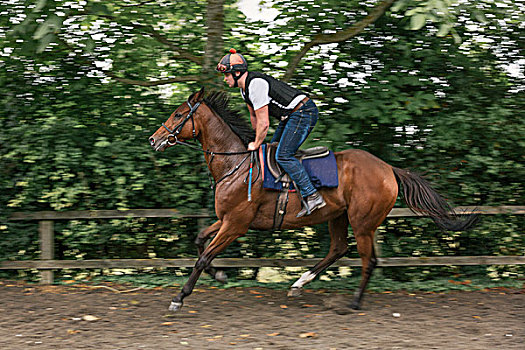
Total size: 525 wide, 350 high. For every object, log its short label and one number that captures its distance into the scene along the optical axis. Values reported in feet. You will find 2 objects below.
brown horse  21.09
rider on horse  20.36
